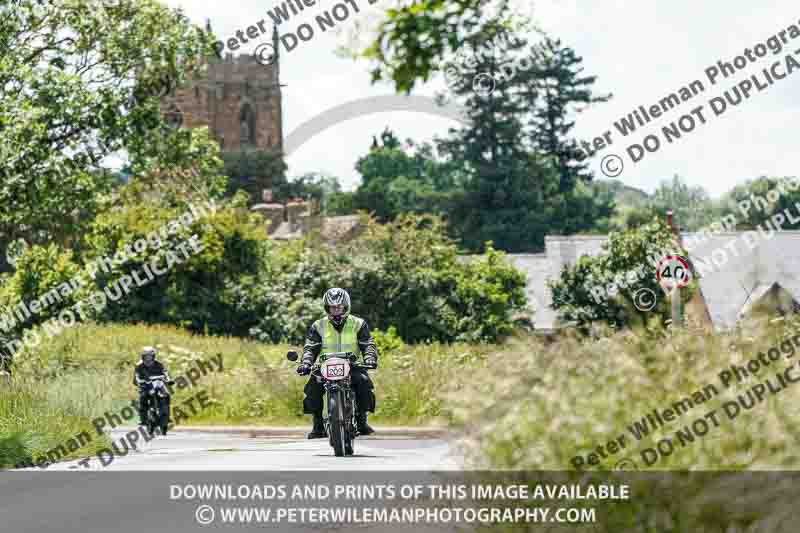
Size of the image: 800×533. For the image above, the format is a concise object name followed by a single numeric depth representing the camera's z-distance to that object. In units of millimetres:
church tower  140125
